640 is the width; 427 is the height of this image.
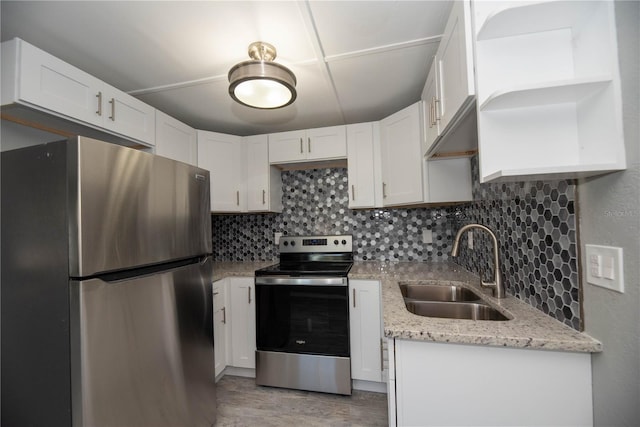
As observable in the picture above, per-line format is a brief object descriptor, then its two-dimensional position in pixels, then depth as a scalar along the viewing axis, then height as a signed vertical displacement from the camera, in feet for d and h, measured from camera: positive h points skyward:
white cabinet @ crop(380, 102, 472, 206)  5.80 +1.09
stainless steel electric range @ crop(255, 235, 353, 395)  6.03 -2.74
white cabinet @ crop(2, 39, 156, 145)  3.56 +2.18
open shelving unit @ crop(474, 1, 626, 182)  2.27 +1.15
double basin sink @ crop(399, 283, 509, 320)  4.03 -1.55
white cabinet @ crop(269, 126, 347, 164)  7.32 +2.19
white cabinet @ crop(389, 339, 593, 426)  2.61 -1.88
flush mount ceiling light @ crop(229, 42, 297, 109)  3.87 +2.27
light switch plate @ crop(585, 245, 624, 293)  2.25 -0.52
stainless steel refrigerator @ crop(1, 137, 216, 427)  2.94 -0.83
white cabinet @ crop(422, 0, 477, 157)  2.89 +1.77
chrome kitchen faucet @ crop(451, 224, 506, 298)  4.02 -0.89
